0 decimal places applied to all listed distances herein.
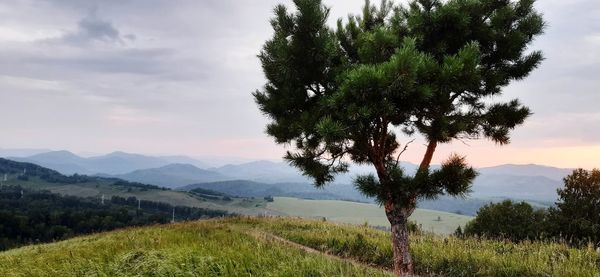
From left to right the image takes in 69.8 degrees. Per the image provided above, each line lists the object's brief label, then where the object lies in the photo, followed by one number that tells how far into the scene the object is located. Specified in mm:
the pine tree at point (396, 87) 10328
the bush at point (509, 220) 36031
